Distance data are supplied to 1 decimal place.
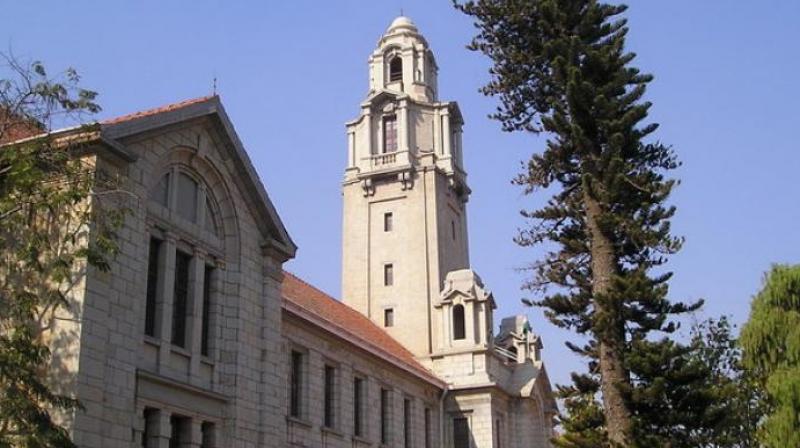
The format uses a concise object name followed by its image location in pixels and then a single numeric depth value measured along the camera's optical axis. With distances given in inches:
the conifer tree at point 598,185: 832.9
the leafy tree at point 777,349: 938.1
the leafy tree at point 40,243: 544.1
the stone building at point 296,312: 714.8
